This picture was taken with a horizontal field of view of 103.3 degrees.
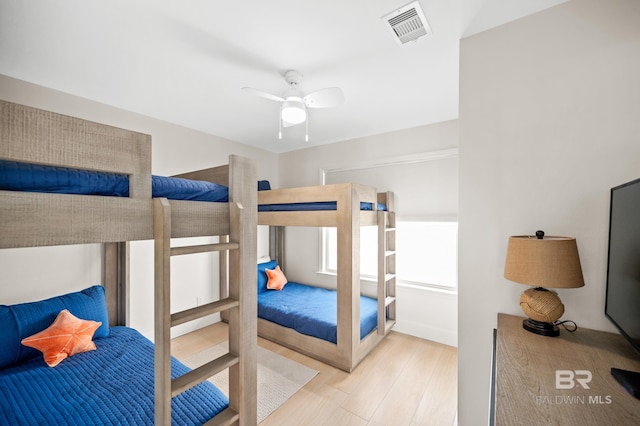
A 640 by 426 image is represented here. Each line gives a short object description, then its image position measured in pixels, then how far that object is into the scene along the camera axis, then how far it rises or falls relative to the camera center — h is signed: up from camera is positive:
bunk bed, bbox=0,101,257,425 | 0.89 -0.15
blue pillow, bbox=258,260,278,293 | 3.66 -0.91
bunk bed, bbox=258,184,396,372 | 2.47 -0.68
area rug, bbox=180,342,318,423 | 2.09 -1.53
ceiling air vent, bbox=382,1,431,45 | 1.42 +1.13
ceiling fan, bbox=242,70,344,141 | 1.90 +0.89
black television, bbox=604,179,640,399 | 0.91 -0.24
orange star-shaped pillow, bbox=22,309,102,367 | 1.79 -0.90
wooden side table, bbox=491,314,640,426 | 0.78 -0.62
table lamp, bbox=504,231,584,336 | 1.15 -0.29
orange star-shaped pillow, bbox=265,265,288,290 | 3.72 -0.99
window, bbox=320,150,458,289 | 3.02 -0.02
